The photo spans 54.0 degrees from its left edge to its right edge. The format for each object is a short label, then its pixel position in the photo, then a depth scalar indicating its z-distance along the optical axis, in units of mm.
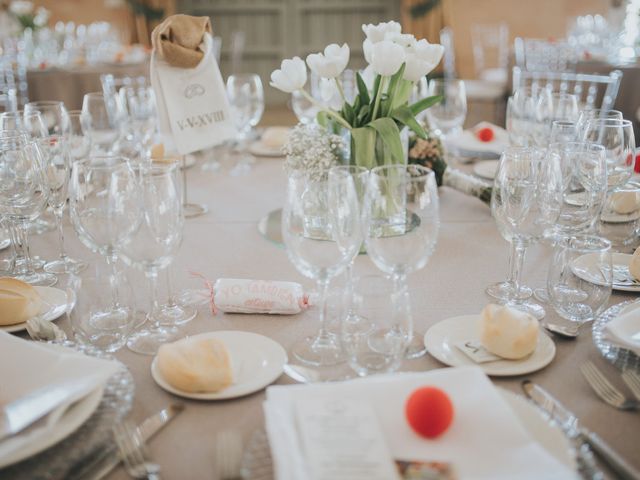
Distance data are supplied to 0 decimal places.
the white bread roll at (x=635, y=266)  1258
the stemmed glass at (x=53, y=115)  1730
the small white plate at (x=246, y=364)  894
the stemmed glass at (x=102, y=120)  1967
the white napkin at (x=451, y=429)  695
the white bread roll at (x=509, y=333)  954
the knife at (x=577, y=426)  734
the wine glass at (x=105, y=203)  1022
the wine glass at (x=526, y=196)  1159
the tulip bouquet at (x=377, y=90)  1400
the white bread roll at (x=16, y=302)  1078
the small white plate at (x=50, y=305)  1084
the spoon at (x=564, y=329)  1049
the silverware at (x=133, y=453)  746
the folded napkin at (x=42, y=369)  842
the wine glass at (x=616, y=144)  1505
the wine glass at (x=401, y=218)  954
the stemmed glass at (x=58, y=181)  1375
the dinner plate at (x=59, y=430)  726
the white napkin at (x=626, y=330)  943
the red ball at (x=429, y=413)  754
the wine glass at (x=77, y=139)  1757
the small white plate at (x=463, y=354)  947
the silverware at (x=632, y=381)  896
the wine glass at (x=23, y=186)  1251
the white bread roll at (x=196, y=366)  880
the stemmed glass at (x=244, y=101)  2193
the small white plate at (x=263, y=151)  2373
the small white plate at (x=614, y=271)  1078
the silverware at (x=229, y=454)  732
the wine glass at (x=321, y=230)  956
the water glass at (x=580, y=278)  1085
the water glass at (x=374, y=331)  964
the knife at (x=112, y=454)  747
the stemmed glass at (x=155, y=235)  1048
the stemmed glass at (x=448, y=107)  2189
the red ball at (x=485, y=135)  2352
